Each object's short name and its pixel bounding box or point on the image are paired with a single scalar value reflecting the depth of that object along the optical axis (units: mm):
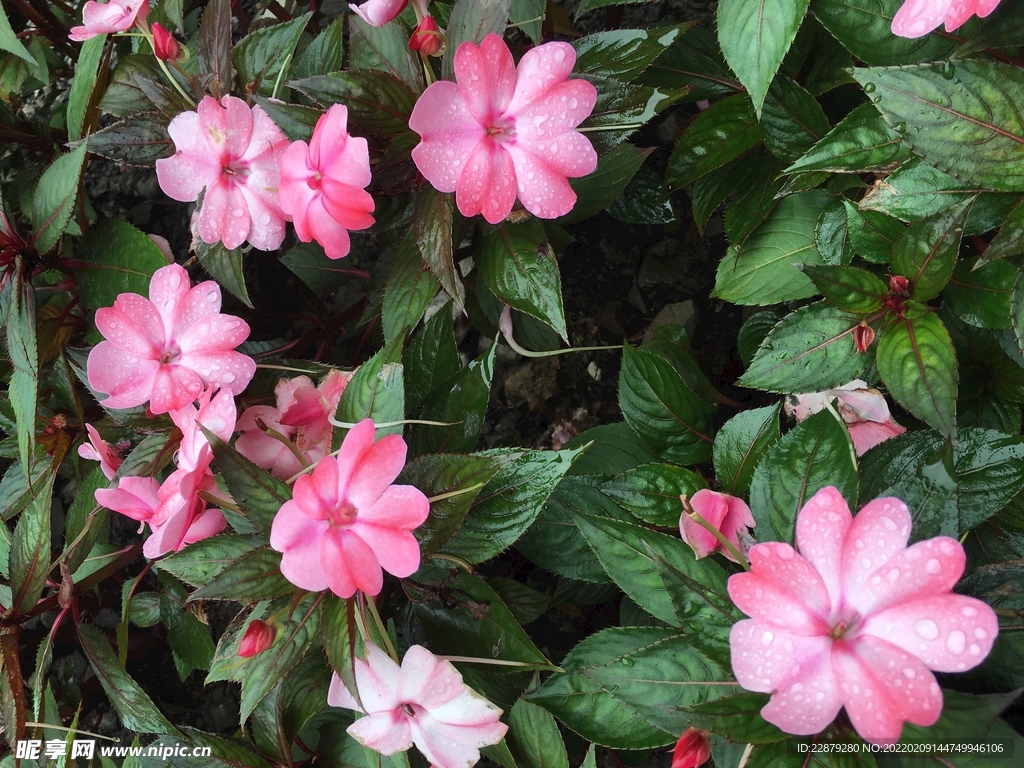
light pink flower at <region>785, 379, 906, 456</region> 357
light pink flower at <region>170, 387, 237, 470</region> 326
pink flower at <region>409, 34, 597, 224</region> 315
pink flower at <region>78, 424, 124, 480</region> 363
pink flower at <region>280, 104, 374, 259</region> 320
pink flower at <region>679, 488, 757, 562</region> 314
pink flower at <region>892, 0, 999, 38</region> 288
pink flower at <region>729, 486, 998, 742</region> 257
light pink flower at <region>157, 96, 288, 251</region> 357
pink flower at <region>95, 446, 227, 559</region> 312
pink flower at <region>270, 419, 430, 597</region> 294
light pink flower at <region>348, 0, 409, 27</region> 333
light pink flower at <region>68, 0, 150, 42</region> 375
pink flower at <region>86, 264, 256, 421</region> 351
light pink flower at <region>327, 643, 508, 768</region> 315
